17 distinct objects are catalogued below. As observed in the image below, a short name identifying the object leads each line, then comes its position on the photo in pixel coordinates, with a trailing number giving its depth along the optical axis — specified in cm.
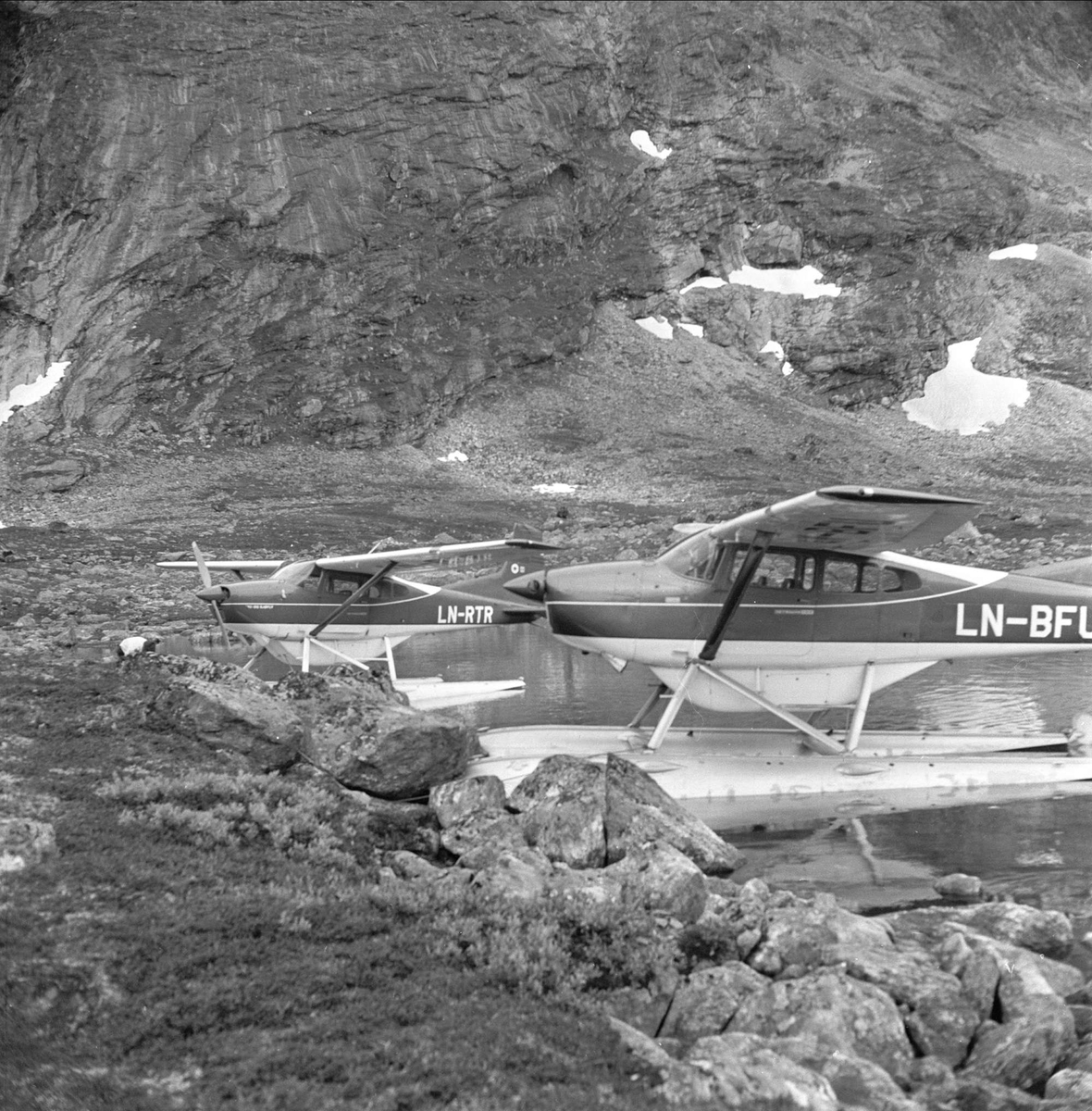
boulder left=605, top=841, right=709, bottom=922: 815
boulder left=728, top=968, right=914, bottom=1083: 627
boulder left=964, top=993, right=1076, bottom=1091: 629
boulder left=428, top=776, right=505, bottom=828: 1034
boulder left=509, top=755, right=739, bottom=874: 965
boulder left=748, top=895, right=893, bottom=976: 731
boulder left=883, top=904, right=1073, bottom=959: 839
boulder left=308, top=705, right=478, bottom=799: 1120
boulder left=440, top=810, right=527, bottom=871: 932
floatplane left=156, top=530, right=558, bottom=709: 2094
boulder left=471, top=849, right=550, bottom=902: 761
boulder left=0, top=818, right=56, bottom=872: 717
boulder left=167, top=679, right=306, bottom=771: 1085
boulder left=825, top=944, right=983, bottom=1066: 656
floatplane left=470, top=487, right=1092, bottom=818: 1401
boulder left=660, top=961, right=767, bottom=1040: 645
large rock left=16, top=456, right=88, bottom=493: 5139
